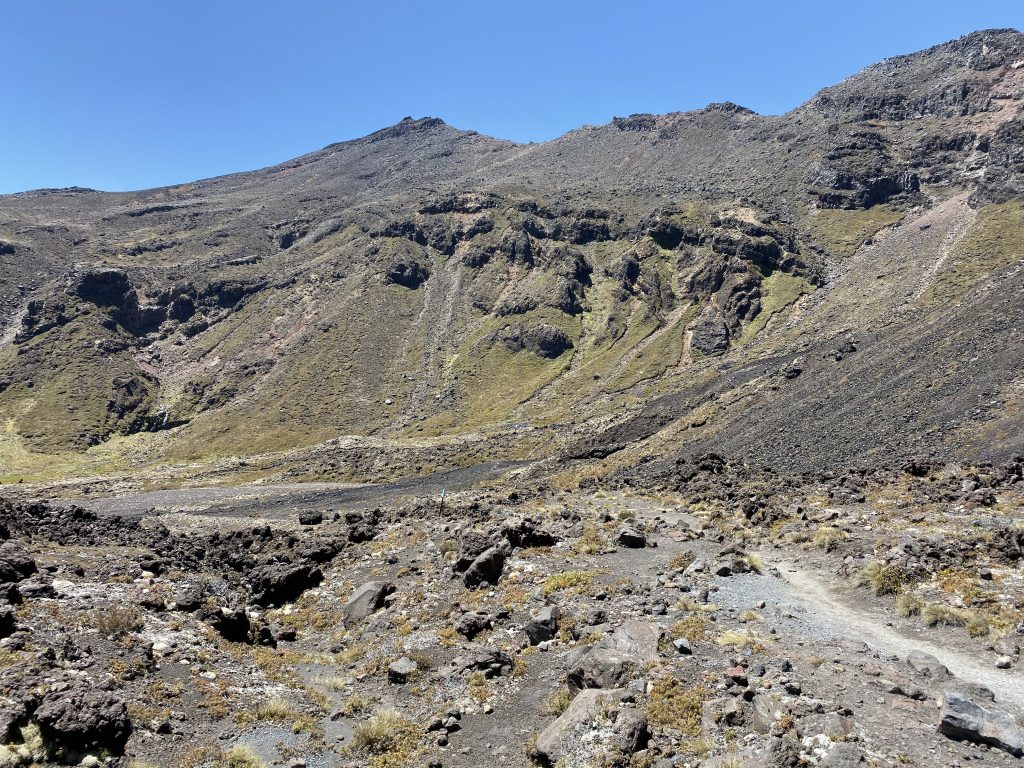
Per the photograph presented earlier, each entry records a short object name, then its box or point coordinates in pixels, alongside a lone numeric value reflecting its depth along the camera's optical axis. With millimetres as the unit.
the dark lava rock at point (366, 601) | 20189
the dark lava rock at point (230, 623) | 16938
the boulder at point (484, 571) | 20438
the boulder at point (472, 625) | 16797
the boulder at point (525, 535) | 23109
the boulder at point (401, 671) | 14820
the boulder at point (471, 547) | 21578
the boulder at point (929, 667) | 10930
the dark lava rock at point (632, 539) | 22625
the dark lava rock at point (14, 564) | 16188
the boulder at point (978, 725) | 8516
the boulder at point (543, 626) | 15516
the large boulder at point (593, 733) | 9824
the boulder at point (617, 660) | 11883
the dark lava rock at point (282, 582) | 22891
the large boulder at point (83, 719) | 9898
